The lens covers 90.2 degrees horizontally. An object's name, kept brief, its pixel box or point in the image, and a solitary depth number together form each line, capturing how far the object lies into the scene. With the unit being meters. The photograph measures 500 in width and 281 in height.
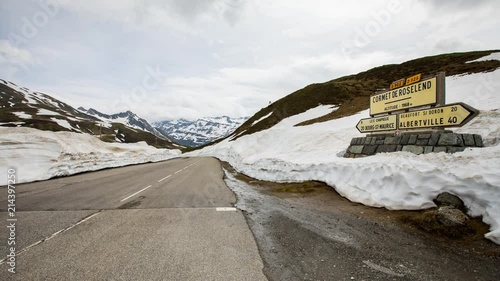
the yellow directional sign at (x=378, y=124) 11.31
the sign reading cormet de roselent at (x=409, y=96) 9.32
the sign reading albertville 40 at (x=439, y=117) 8.01
